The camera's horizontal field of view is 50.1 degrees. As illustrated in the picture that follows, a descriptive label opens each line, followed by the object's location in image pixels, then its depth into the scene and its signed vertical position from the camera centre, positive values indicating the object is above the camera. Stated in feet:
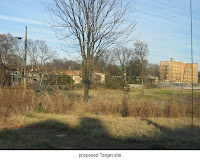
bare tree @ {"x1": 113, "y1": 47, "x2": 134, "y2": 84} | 183.88 +21.74
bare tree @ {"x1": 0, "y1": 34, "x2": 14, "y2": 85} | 143.35 +26.74
